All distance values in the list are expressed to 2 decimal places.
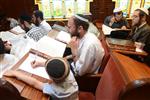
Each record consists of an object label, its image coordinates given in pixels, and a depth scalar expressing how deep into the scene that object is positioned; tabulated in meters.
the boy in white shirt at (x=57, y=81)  1.26
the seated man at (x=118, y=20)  3.66
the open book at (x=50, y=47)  1.94
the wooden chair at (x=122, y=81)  0.85
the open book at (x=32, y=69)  1.48
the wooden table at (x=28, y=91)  1.22
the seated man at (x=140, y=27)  2.60
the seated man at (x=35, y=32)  2.34
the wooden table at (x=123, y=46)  1.72
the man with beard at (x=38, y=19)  3.20
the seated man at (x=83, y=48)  1.81
